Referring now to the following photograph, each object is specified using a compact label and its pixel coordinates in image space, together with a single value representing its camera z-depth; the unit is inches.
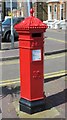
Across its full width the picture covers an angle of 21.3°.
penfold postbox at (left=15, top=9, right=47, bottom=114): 129.7
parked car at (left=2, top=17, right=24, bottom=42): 459.1
